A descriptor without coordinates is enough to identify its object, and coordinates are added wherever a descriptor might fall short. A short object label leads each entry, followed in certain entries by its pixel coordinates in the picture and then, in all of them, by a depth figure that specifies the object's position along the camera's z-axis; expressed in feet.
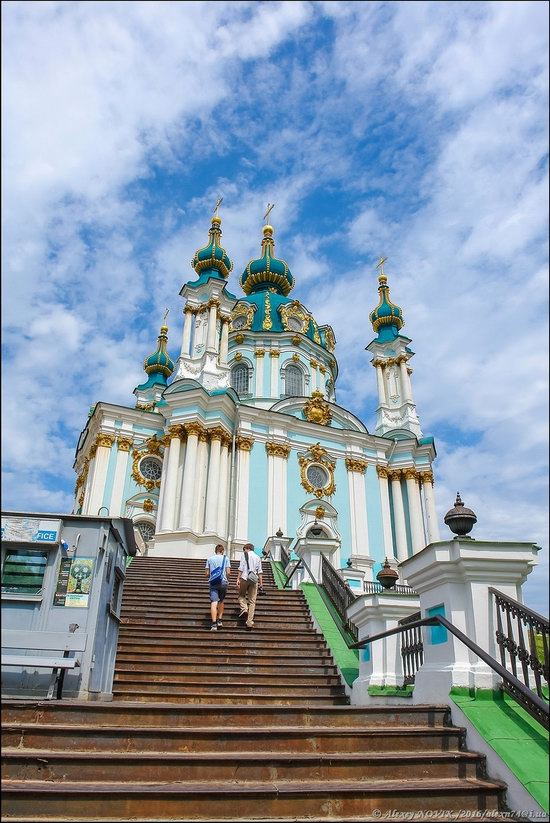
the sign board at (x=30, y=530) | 21.22
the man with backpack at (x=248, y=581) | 33.91
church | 83.76
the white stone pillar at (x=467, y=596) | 17.98
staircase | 12.96
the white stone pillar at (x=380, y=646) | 23.67
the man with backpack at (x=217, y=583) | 33.24
